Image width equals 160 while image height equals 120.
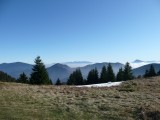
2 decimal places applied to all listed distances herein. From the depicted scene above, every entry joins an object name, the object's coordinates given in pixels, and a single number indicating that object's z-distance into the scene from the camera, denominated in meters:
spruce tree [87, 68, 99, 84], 45.64
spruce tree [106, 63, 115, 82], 44.15
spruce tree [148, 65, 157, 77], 44.80
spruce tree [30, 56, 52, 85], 31.44
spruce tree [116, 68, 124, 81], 44.72
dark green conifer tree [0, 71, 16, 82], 58.48
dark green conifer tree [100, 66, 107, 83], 44.34
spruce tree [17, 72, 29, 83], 40.83
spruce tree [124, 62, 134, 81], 44.09
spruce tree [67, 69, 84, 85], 45.98
